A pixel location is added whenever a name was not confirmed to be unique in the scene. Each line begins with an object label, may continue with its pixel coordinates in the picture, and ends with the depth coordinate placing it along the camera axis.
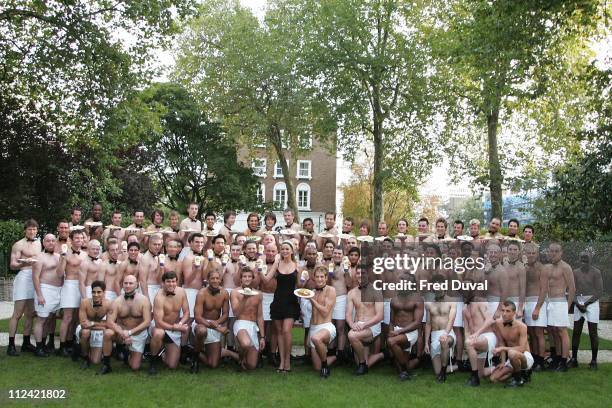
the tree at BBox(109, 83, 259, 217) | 37.81
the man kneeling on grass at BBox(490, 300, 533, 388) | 8.75
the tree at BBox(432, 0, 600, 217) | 14.16
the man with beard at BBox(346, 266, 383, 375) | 9.58
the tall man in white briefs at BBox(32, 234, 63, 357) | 10.55
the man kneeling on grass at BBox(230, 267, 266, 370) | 9.52
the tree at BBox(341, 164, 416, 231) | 48.56
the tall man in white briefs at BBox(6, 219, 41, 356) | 10.77
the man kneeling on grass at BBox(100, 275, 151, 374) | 9.37
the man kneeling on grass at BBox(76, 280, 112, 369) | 9.58
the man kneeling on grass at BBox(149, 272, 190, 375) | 9.37
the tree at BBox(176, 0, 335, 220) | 29.77
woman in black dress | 9.59
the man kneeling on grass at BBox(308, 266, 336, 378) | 9.45
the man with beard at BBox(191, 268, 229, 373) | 9.56
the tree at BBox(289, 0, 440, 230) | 28.36
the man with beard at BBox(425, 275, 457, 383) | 9.16
